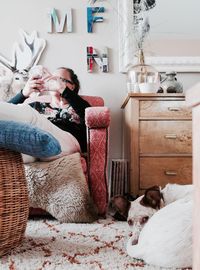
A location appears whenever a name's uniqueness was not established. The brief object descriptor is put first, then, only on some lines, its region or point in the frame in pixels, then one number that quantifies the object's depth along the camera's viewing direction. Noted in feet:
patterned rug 3.54
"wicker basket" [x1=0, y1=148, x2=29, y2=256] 3.66
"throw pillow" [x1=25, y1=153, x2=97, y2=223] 5.38
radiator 7.71
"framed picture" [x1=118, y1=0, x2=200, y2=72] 8.61
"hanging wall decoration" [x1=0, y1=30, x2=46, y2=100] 8.73
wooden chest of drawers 6.92
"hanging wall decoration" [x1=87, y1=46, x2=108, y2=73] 8.75
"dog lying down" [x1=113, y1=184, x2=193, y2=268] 3.27
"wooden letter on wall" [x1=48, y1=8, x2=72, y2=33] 8.77
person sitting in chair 7.14
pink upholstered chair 6.08
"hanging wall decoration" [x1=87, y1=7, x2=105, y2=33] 8.77
